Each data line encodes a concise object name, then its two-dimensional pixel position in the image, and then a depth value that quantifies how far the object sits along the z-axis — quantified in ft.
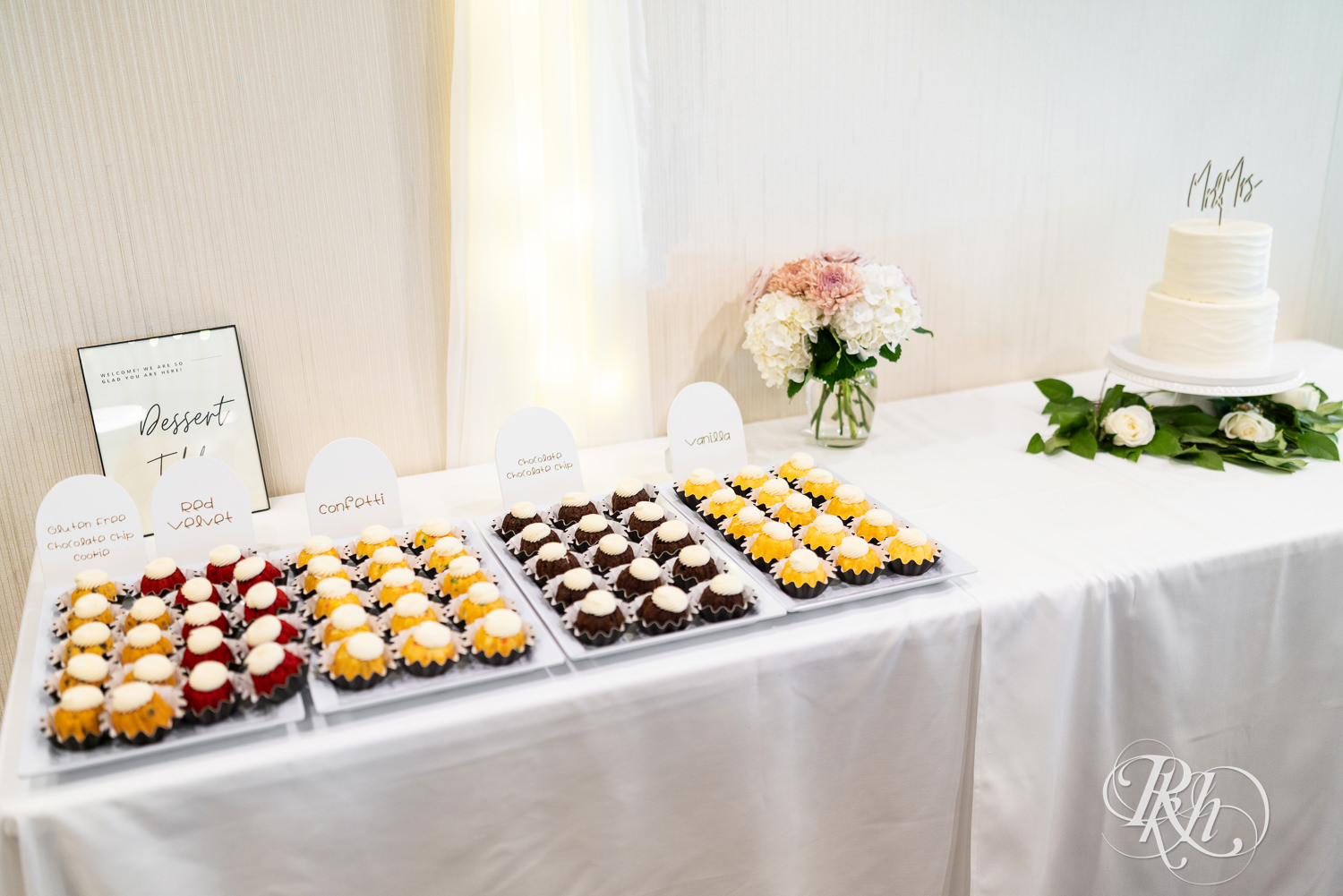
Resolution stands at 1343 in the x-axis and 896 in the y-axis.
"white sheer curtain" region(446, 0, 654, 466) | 4.73
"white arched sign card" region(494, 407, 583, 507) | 4.64
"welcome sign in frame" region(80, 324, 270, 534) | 4.57
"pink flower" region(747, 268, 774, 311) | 5.38
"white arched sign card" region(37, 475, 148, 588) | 4.00
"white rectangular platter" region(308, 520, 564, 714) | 3.29
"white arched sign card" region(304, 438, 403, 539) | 4.36
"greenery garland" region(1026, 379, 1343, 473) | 5.23
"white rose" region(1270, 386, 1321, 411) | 5.38
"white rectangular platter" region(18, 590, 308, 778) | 3.03
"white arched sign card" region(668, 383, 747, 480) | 4.92
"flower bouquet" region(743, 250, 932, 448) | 5.00
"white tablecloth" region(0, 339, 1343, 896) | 3.18
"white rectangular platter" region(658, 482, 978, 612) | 3.84
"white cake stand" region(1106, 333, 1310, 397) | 5.12
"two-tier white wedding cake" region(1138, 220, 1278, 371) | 5.10
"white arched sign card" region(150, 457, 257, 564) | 4.16
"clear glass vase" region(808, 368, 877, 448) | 5.46
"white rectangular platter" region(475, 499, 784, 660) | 3.58
